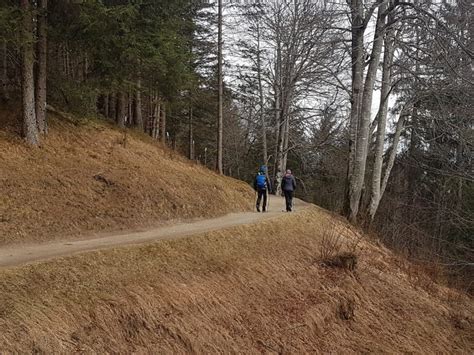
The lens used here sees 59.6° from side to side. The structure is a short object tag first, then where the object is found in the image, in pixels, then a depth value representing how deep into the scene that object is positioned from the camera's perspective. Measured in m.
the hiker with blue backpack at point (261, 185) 14.40
